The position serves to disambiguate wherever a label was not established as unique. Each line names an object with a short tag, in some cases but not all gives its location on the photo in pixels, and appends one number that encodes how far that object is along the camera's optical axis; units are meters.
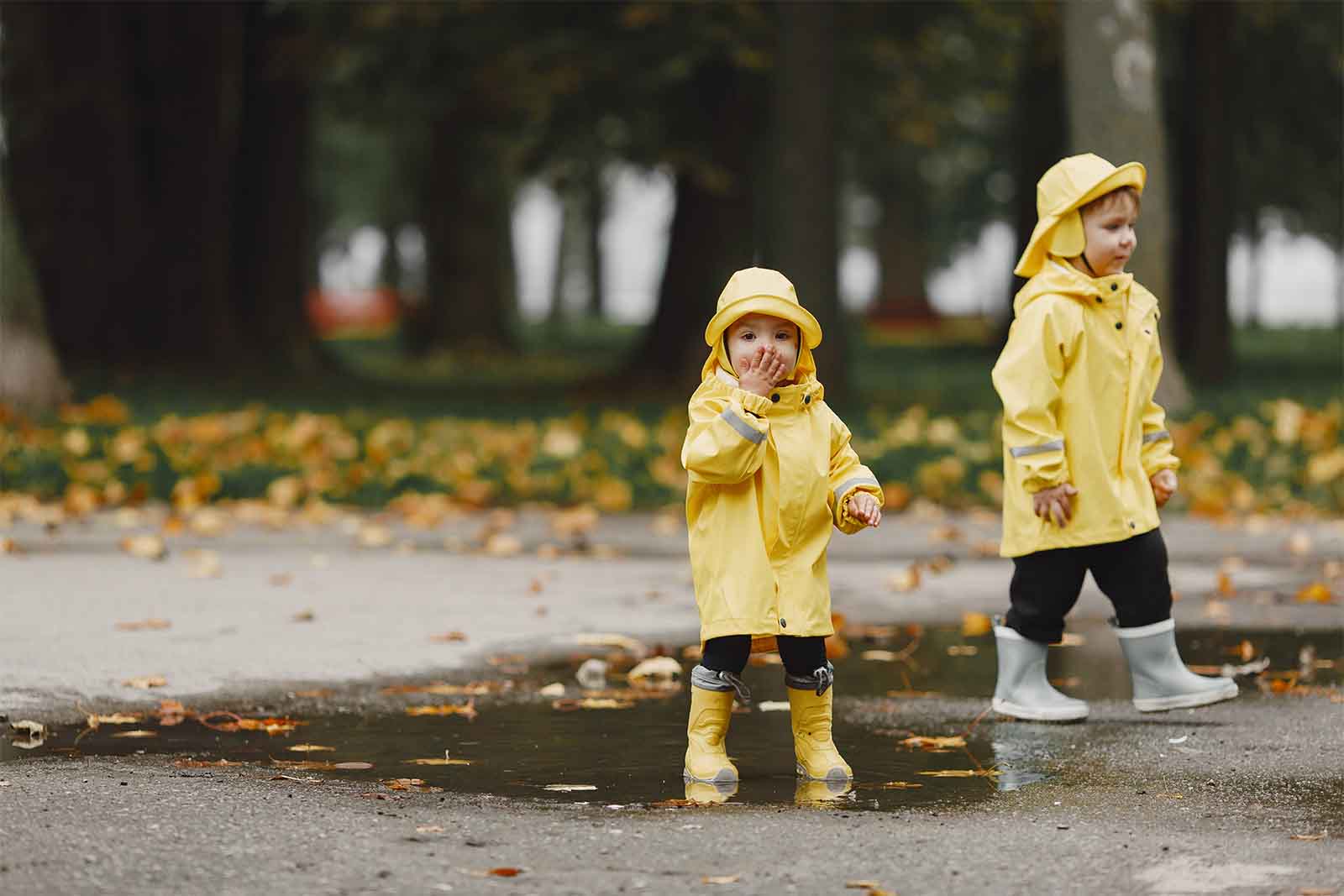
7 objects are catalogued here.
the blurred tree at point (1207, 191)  38.34
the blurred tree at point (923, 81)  35.07
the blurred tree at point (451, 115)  33.66
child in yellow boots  8.62
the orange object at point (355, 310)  97.01
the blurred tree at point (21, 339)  25.72
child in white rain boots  10.20
